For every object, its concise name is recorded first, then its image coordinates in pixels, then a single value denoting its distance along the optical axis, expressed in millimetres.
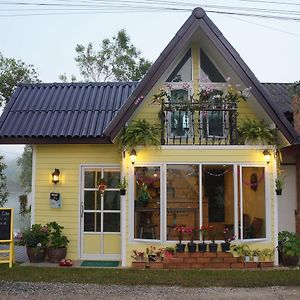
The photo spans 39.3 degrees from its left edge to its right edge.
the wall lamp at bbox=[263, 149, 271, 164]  10523
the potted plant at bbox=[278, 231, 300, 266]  10289
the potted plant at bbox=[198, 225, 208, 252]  10156
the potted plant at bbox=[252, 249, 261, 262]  10261
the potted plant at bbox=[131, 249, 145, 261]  10281
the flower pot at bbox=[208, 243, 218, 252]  10172
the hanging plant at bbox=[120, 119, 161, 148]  10320
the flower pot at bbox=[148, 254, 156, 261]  10187
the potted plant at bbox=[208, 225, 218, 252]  10172
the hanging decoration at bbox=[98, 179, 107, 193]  11227
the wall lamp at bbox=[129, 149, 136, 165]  10422
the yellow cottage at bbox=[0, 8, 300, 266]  10320
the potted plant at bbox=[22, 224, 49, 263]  10727
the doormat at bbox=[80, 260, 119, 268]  10570
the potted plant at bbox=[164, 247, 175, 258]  10141
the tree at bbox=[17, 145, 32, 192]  25750
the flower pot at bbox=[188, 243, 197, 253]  10148
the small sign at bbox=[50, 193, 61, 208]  11320
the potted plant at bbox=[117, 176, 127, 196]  10409
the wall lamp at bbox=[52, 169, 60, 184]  11336
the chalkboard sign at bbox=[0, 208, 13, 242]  10336
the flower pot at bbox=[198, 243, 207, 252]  10148
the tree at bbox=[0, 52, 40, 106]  20139
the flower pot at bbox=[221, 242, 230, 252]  10188
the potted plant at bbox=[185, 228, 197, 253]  10148
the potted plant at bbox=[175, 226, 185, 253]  10148
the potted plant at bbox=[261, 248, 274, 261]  10352
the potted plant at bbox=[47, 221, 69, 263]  10820
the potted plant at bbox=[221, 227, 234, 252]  10195
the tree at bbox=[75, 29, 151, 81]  29234
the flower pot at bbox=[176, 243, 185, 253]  10148
